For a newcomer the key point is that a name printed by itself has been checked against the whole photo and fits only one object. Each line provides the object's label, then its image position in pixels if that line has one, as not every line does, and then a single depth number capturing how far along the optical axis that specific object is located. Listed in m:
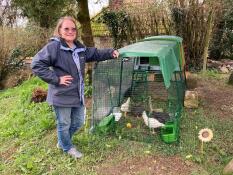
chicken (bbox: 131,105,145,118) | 3.09
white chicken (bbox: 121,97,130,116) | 3.03
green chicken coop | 2.68
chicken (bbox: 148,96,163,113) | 2.90
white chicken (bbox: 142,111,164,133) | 2.70
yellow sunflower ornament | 2.44
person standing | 2.24
